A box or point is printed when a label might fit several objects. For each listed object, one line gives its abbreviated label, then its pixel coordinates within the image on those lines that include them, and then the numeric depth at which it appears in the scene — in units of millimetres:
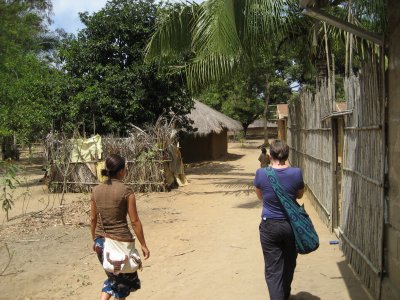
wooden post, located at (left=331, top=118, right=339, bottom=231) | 6949
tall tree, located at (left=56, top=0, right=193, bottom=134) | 15469
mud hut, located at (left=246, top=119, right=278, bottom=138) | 54634
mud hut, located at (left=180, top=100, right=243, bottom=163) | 22031
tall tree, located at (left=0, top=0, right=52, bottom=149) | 17062
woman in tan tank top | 3795
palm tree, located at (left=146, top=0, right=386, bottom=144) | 8219
